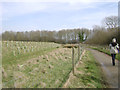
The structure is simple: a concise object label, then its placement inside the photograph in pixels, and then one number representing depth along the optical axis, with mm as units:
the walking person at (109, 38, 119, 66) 8359
